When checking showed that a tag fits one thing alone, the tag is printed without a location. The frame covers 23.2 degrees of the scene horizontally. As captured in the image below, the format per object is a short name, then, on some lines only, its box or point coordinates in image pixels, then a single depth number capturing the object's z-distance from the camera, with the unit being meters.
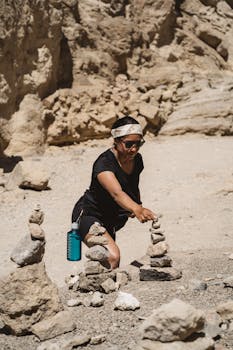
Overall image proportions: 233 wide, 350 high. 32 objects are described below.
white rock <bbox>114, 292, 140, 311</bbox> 4.51
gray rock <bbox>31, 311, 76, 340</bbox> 4.10
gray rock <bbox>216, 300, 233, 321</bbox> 4.11
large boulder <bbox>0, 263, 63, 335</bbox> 4.23
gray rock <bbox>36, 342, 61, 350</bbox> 3.76
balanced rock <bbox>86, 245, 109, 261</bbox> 5.26
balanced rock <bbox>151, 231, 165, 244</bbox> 5.44
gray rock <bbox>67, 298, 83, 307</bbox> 4.82
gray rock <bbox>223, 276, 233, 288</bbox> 5.02
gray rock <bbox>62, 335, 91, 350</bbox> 3.82
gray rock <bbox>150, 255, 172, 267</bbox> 5.52
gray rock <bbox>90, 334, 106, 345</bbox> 3.92
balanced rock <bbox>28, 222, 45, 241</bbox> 4.39
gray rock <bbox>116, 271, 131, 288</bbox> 5.29
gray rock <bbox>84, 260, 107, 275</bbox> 5.19
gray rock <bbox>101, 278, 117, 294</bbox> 5.05
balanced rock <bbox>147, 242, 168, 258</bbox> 5.49
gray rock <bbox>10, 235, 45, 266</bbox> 4.31
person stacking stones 5.47
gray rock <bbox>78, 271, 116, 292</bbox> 5.16
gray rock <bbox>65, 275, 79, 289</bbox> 5.41
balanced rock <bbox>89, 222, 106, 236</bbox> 5.54
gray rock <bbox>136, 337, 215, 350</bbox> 3.36
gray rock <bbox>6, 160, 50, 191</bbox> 11.98
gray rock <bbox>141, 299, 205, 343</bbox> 3.35
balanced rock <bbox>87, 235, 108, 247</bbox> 5.49
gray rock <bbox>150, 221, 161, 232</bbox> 5.34
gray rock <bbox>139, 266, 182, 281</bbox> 5.40
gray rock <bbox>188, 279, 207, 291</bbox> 5.01
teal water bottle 5.79
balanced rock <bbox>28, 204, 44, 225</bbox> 4.43
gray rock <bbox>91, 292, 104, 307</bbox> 4.70
